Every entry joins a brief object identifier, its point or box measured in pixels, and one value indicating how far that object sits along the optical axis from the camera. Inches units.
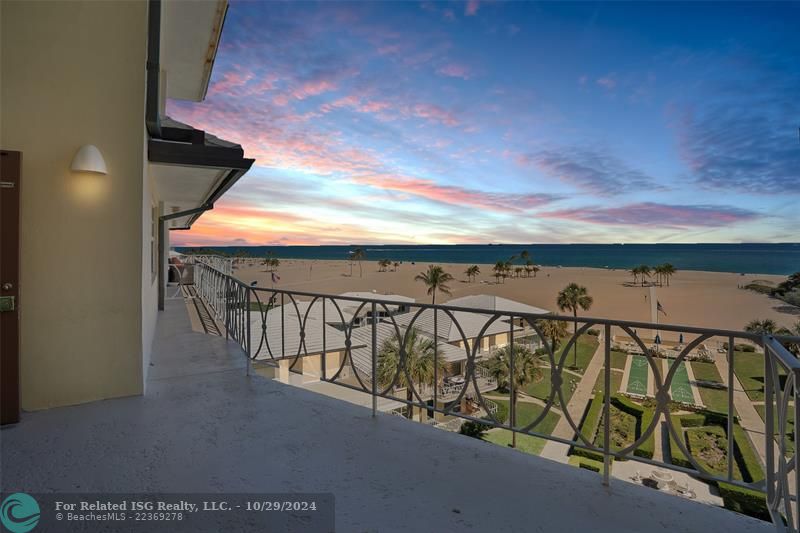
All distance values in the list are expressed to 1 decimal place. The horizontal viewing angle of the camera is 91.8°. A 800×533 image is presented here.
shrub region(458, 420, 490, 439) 381.7
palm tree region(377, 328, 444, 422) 378.9
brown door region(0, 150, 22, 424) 108.7
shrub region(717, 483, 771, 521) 314.7
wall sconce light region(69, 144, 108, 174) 116.9
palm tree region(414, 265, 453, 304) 1081.4
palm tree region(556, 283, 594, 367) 899.4
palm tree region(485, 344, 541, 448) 457.4
